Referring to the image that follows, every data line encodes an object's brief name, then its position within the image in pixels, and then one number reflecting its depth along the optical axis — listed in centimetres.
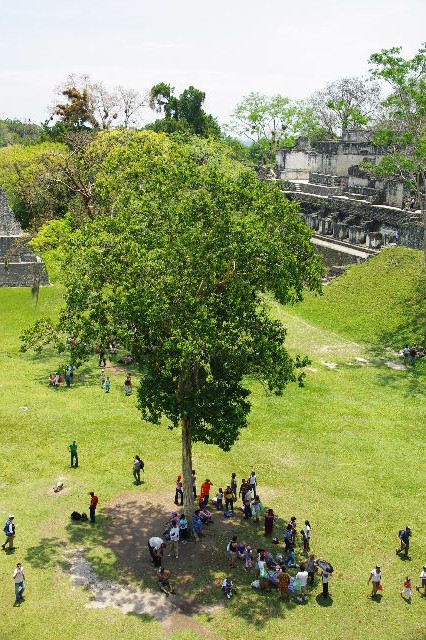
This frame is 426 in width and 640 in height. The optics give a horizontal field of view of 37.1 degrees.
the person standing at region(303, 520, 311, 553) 1741
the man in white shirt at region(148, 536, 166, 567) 1664
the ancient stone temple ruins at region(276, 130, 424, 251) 4441
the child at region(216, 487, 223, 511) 1934
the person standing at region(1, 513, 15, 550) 1697
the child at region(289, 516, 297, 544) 1748
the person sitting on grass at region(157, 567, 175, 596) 1569
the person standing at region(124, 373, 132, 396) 2717
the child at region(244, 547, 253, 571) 1670
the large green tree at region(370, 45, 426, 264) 3291
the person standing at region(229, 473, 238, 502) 1962
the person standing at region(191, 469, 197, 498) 1916
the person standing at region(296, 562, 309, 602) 1573
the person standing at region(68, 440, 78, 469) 2092
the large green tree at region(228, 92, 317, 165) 6769
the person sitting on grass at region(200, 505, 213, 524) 1870
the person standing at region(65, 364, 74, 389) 2794
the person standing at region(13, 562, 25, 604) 1518
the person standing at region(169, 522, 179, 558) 1716
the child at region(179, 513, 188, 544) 1769
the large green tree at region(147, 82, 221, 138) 7694
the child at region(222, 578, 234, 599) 1566
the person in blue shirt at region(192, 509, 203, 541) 1800
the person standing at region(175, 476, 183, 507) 1941
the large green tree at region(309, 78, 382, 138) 8031
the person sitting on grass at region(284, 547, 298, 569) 1678
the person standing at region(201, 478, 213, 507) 1919
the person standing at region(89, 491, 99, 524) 1842
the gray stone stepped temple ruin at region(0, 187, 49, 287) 4378
